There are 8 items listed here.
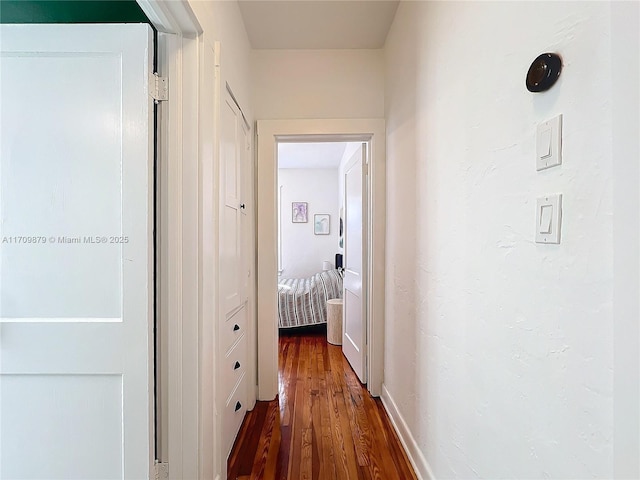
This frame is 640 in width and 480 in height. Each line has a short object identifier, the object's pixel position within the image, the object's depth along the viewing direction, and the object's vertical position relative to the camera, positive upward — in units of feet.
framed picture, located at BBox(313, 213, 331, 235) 20.04 +0.72
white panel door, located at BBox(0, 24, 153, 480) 3.96 -0.20
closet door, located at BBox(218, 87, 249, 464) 5.56 -0.70
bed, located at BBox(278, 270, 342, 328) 13.82 -2.85
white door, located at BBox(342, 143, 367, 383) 8.95 -0.89
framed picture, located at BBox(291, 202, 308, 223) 20.01 +1.38
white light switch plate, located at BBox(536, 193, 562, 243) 2.57 +0.14
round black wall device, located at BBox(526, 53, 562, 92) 2.56 +1.31
